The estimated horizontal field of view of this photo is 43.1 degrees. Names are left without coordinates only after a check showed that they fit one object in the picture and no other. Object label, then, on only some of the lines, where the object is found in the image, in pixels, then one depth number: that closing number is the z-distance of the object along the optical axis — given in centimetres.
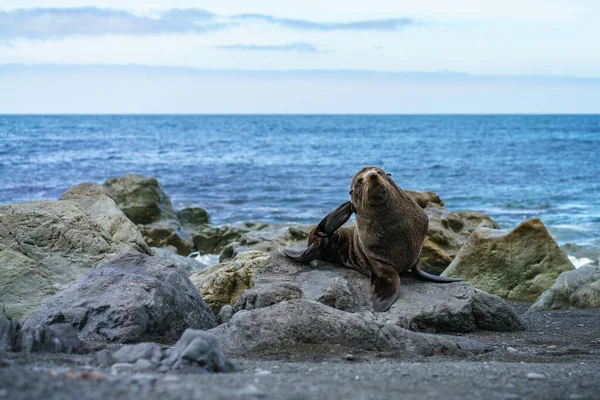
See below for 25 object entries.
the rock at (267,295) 830
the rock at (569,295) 1008
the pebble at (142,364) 498
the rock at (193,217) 1979
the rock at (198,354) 500
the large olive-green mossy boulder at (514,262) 1135
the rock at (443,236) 1309
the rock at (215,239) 1731
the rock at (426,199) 1537
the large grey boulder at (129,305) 731
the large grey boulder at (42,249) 845
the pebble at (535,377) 521
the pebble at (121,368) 489
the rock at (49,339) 565
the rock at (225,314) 880
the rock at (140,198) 1855
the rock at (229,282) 987
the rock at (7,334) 556
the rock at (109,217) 1084
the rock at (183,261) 1309
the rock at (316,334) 645
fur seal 873
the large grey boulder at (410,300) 819
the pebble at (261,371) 511
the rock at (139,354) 518
